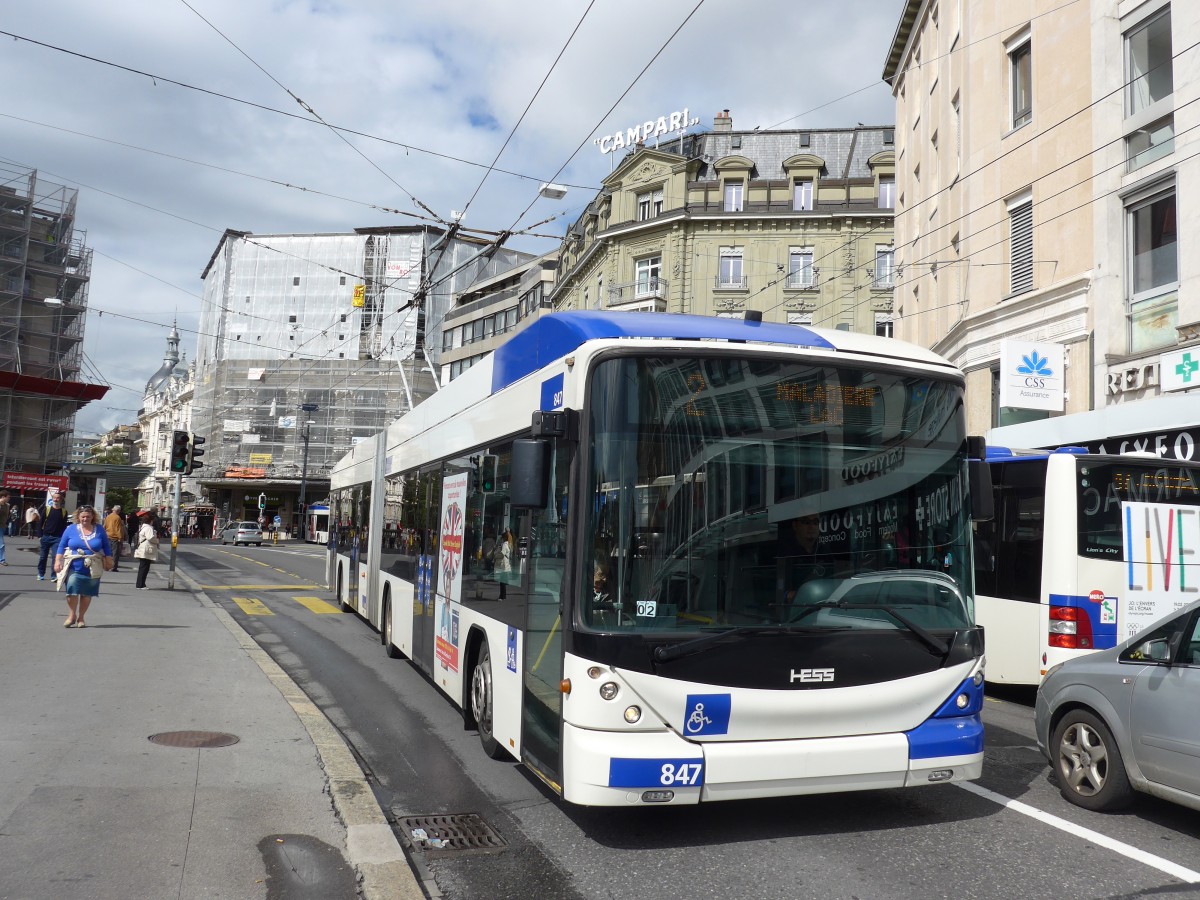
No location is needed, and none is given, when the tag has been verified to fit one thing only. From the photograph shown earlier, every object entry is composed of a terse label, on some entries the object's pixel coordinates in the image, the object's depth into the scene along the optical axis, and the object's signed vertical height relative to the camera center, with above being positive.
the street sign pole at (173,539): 18.72 -0.51
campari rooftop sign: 45.09 +17.55
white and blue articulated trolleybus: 5.06 -0.19
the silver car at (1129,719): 5.41 -1.02
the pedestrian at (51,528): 20.73 -0.42
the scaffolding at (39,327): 47.72 +8.72
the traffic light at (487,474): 7.27 +0.34
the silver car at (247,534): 59.17 -1.19
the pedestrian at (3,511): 23.76 -0.12
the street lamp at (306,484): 65.81 +2.14
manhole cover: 6.84 -1.55
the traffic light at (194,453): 19.77 +1.15
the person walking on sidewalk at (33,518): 35.08 -0.40
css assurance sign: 18.36 +2.92
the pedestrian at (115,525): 20.92 -0.32
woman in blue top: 12.19 -0.59
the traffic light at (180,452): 19.41 +1.14
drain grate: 5.21 -1.67
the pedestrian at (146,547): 20.11 -0.74
